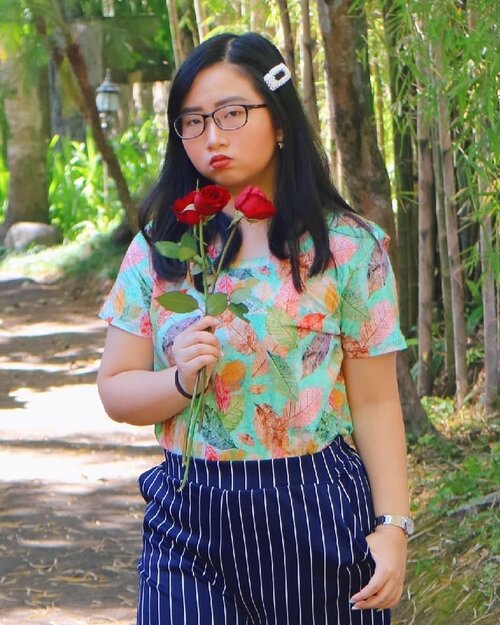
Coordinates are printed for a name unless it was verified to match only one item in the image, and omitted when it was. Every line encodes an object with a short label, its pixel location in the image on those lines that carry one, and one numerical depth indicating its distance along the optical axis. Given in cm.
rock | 1546
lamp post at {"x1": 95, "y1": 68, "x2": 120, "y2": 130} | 1550
